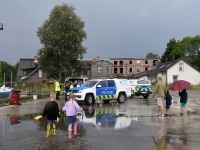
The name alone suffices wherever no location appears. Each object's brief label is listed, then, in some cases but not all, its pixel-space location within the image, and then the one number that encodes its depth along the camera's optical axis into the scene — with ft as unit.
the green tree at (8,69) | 484.21
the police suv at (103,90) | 82.79
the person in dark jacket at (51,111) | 37.52
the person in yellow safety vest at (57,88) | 105.19
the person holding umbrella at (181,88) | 58.49
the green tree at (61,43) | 192.24
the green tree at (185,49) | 365.63
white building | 268.89
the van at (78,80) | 117.50
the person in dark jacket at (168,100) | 58.39
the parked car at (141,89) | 112.37
